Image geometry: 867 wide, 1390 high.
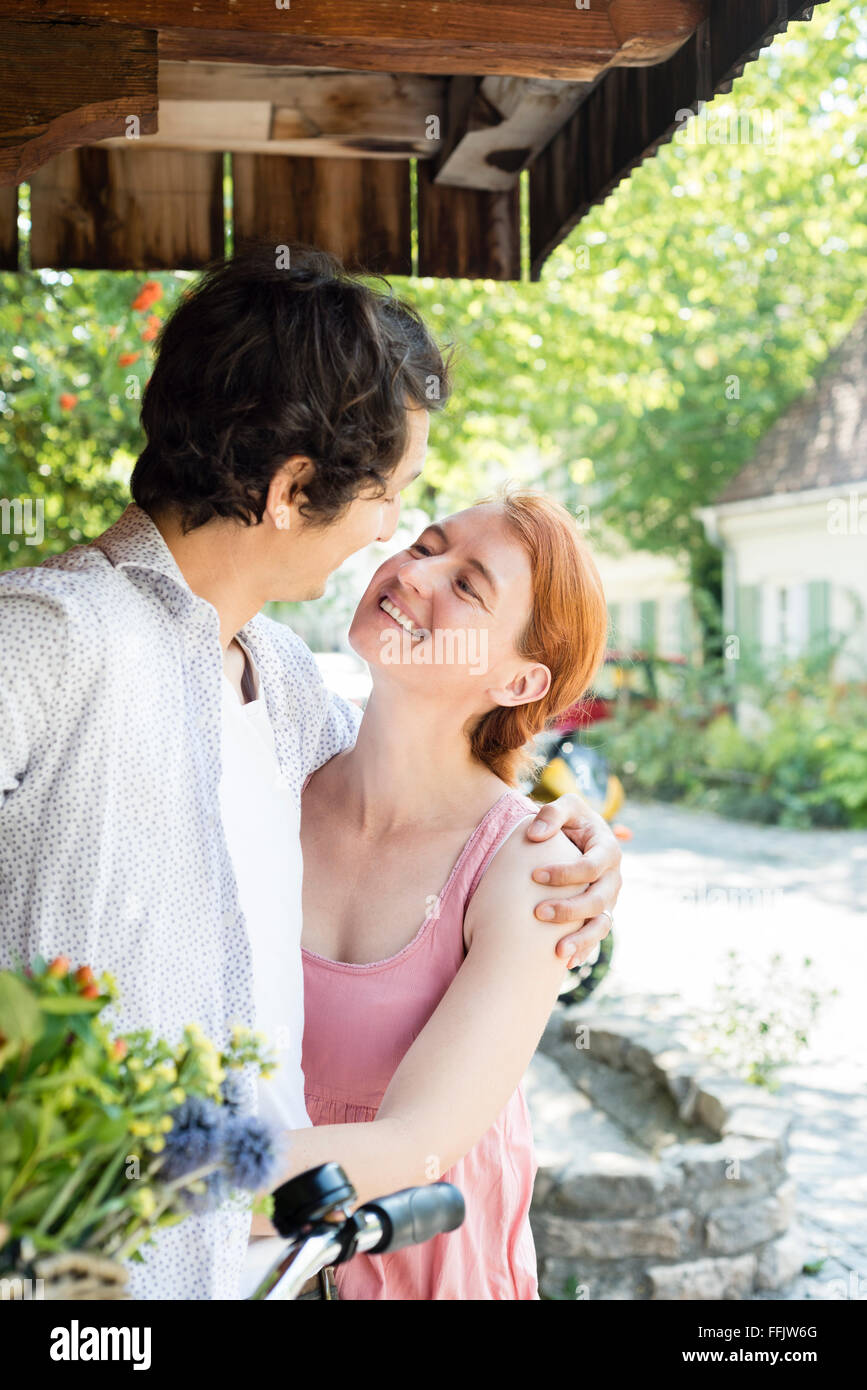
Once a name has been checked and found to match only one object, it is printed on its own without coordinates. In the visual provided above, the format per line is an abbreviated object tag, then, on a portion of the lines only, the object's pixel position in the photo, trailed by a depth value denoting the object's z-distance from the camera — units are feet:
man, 4.53
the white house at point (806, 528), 54.75
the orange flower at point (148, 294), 14.96
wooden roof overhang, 5.61
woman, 5.61
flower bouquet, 2.70
